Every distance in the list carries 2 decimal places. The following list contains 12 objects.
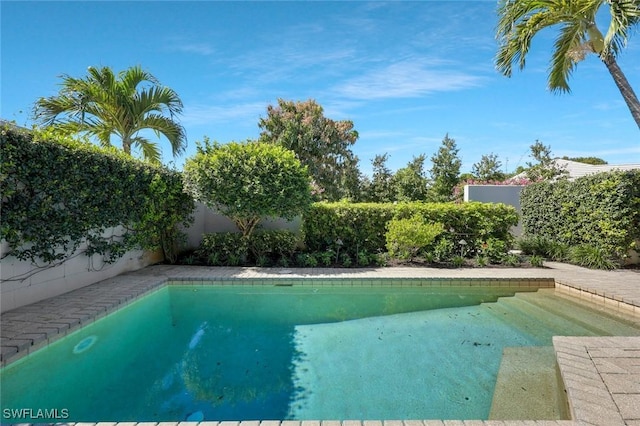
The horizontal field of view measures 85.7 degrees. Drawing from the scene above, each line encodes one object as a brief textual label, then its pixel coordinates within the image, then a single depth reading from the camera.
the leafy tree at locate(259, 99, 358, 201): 21.28
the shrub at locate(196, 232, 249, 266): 9.68
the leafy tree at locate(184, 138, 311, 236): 8.86
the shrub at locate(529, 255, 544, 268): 9.25
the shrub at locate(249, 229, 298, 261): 9.94
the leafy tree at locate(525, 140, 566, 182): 18.47
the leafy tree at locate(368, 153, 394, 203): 20.92
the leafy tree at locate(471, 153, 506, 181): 25.98
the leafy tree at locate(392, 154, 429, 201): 19.39
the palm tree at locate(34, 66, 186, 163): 8.79
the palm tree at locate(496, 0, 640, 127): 8.15
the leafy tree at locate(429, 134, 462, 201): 20.99
